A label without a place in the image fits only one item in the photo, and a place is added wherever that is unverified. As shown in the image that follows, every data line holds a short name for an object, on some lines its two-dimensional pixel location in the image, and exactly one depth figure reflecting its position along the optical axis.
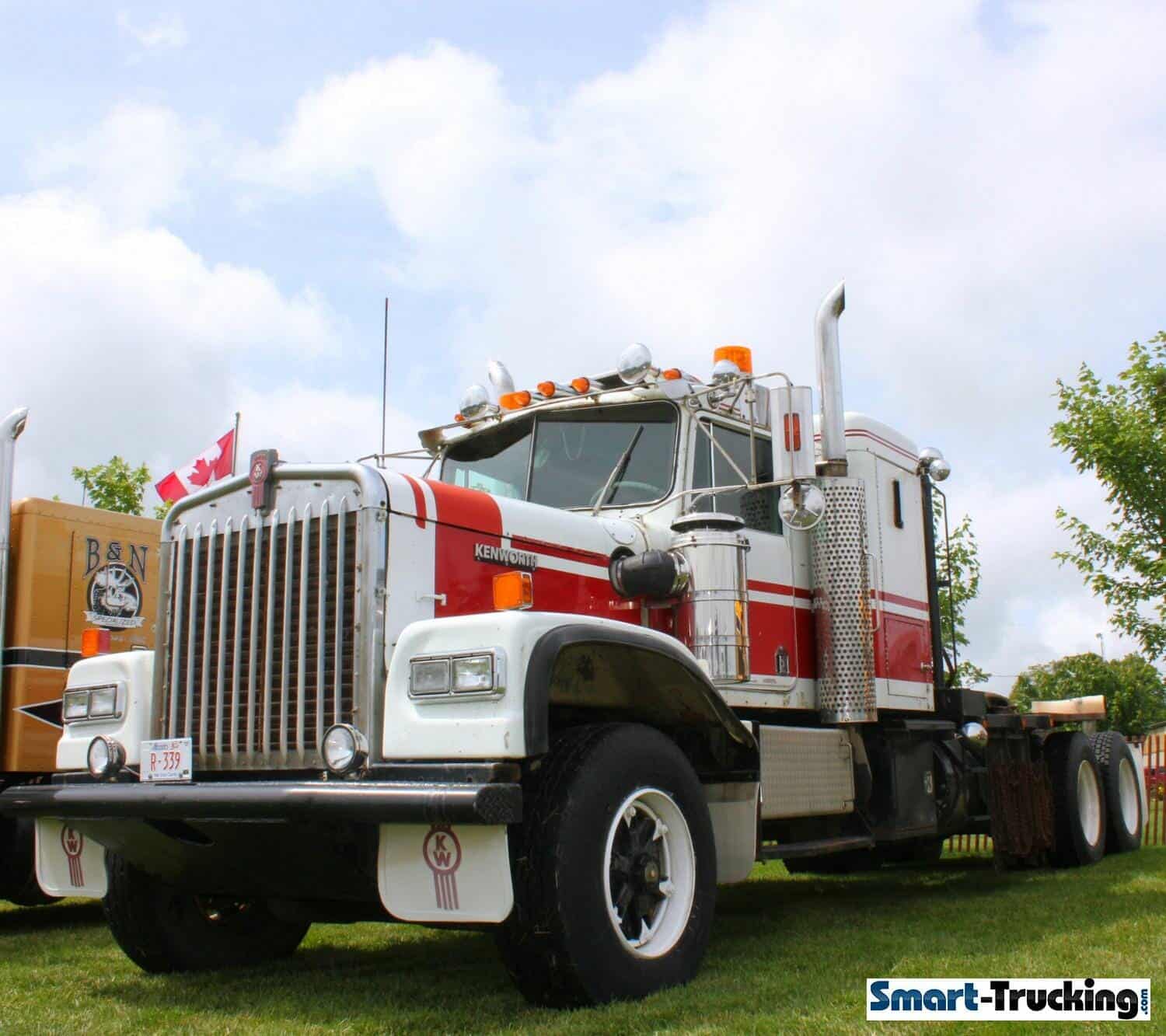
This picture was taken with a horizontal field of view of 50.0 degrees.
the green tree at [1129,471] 17.95
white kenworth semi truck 4.41
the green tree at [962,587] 14.70
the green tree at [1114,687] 69.81
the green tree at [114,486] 18.52
